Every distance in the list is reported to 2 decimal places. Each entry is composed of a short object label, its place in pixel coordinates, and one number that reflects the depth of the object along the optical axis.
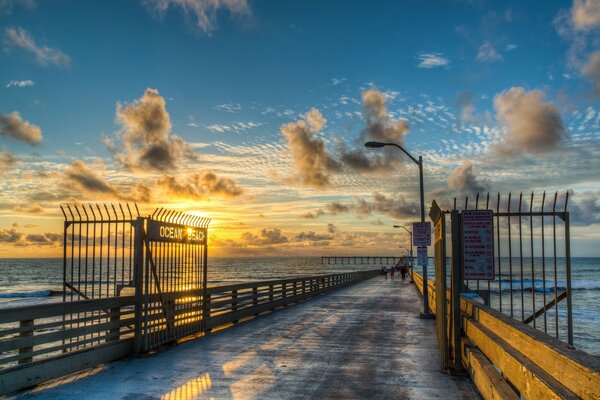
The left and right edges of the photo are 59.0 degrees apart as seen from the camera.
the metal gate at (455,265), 8.08
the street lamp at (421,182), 18.85
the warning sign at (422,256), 22.15
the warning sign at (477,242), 8.59
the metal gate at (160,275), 10.90
